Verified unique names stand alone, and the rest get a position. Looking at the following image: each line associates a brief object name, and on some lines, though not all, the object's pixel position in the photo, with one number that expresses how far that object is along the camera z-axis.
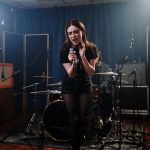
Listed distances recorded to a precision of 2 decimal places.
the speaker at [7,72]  3.74
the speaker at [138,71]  4.36
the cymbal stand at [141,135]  2.82
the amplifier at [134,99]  4.32
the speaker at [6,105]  4.01
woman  1.73
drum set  2.93
